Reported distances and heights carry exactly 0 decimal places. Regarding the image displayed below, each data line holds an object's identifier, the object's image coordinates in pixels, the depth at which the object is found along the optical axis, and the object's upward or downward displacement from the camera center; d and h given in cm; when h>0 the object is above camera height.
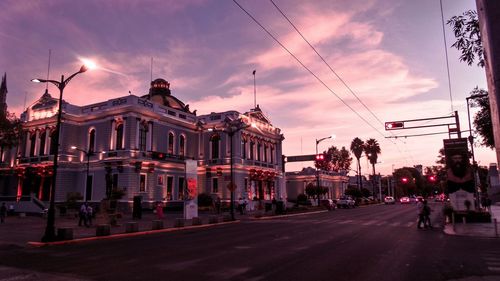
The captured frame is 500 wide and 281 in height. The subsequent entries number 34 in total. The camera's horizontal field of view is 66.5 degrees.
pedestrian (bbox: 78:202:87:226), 2629 -70
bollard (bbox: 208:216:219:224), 2908 -142
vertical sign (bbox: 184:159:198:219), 3231 +88
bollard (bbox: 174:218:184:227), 2525 -140
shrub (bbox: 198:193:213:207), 5134 +16
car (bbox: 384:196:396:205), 7914 -26
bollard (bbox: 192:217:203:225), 2732 -140
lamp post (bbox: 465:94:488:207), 1773 +472
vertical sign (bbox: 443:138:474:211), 2680 +169
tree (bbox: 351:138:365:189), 8825 +1198
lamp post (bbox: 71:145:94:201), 4220 +273
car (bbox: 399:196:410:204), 8106 -31
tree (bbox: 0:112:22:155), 4531 +874
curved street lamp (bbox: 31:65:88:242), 1717 -13
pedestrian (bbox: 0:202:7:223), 3093 -73
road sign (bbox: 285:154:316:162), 5512 +602
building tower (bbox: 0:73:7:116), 7701 +2274
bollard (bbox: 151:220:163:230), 2306 -138
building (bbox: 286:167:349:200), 9075 +452
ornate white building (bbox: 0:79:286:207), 4594 +669
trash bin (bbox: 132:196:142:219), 3469 -53
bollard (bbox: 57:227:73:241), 1756 -141
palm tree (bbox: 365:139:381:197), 8831 +1100
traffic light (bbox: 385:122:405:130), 2456 +471
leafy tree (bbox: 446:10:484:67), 994 +425
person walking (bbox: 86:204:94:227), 2656 -74
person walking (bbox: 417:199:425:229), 2208 -90
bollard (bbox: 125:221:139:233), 2136 -138
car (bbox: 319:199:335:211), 5399 -65
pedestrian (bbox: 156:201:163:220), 3212 -76
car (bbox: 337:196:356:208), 6281 -60
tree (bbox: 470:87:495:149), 1828 +386
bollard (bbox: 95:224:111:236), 1942 -138
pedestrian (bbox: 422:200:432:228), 2211 -79
